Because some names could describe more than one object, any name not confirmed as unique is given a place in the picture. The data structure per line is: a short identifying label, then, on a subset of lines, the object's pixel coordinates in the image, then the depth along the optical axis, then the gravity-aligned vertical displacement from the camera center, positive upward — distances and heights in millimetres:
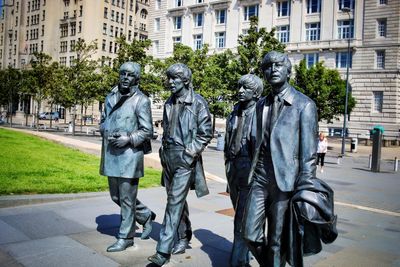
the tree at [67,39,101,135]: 35562 +4123
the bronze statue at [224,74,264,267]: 4797 -149
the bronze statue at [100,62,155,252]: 5057 -198
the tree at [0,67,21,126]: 54625 +4989
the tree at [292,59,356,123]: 33375 +4112
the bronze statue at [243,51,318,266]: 3572 -242
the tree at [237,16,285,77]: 27234 +5743
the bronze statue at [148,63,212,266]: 4824 -183
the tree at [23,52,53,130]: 39422 +4549
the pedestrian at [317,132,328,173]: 17814 -747
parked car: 68900 +1415
